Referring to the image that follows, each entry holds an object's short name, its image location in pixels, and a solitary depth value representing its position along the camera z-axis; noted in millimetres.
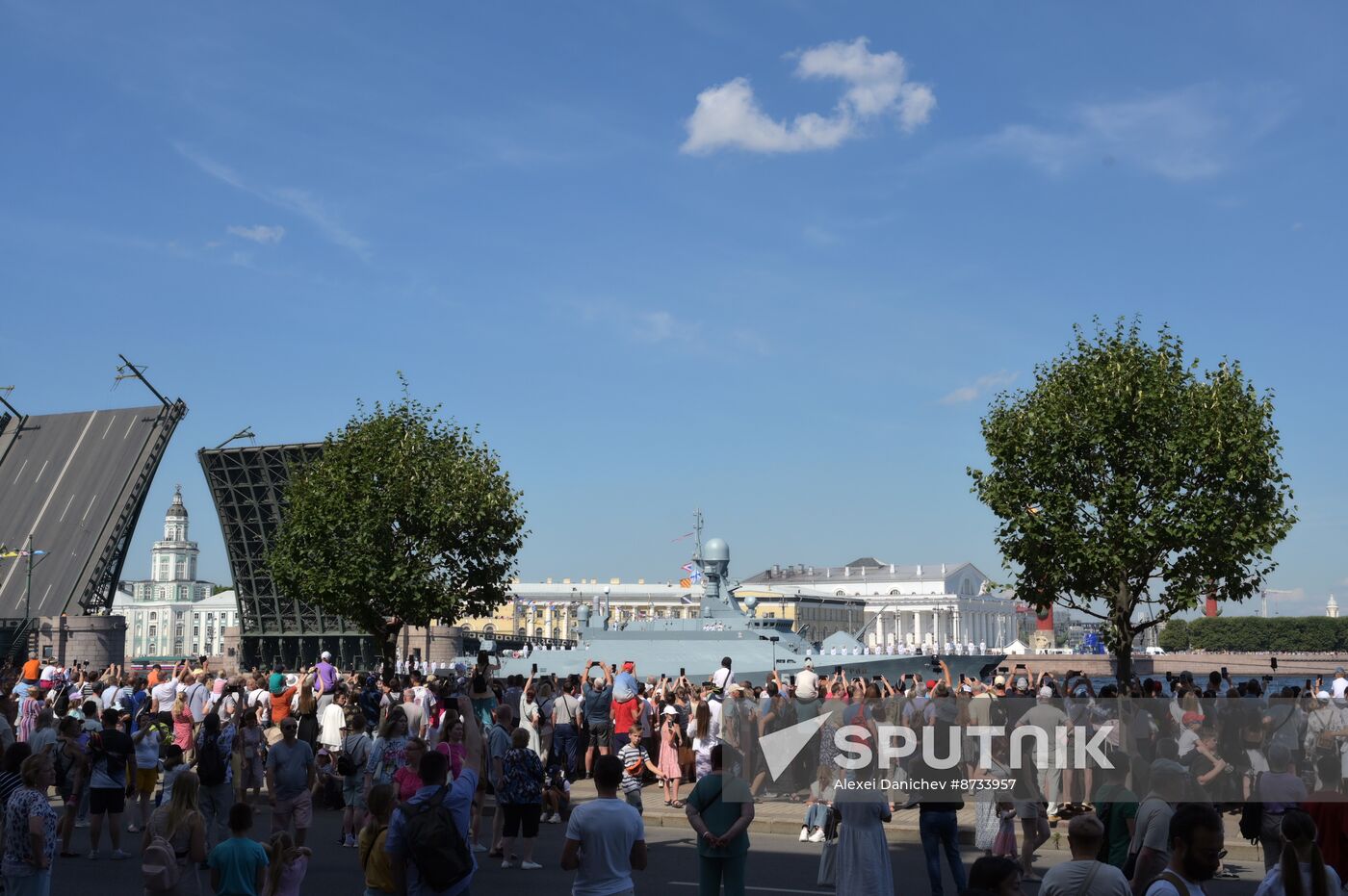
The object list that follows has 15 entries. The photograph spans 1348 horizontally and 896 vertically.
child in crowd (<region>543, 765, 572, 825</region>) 16969
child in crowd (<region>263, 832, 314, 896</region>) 7957
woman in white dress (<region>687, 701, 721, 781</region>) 17781
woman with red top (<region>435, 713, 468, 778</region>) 12977
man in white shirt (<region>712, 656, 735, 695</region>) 20766
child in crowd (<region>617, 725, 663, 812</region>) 14719
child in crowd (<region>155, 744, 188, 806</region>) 12492
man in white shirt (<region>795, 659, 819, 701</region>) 19016
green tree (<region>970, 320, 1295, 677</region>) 27922
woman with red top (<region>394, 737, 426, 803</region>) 10242
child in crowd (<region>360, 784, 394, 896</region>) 8305
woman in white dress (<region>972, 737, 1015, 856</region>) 13336
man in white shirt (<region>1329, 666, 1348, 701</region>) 19609
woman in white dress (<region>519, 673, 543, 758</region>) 19328
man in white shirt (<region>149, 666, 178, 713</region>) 21266
